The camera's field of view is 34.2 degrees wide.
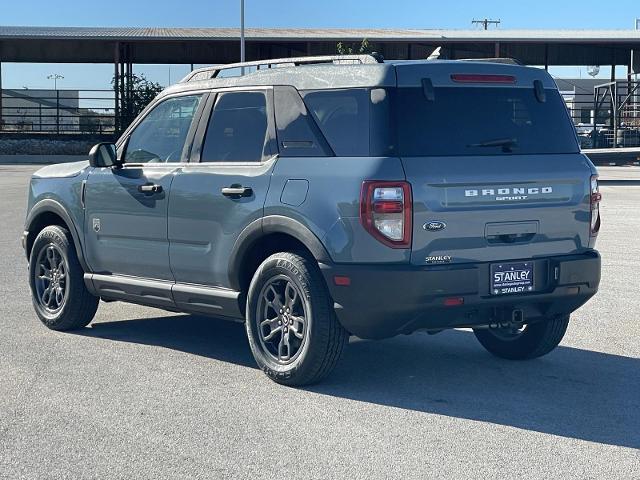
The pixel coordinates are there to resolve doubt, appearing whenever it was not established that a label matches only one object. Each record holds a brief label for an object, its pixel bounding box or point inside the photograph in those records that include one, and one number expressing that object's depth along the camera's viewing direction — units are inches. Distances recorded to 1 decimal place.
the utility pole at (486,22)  3449.8
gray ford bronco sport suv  228.5
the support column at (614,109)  1627.7
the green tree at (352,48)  1472.6
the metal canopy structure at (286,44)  1619.1
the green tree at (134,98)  1675.7
